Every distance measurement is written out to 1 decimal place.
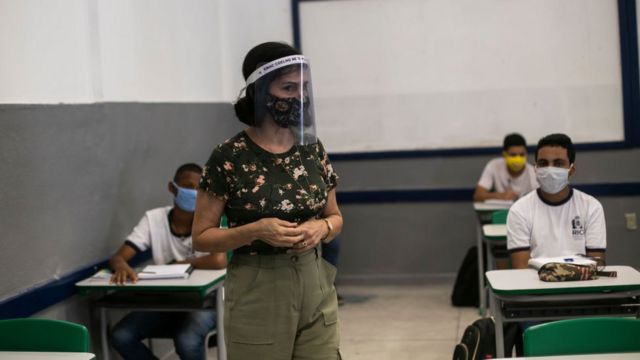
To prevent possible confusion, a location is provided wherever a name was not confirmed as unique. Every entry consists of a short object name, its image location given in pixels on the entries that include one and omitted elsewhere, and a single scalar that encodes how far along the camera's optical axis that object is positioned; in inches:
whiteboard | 256.2
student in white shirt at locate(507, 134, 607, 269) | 141.2
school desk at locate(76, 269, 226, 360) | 143.0
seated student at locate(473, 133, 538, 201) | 232.8
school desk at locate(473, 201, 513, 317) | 217.5
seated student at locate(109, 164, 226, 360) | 149.4
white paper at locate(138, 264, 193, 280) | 145.8
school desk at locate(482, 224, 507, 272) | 181.3
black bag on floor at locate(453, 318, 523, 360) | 132.8
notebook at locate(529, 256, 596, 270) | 132.1
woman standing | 85.7
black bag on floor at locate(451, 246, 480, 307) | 231.1
